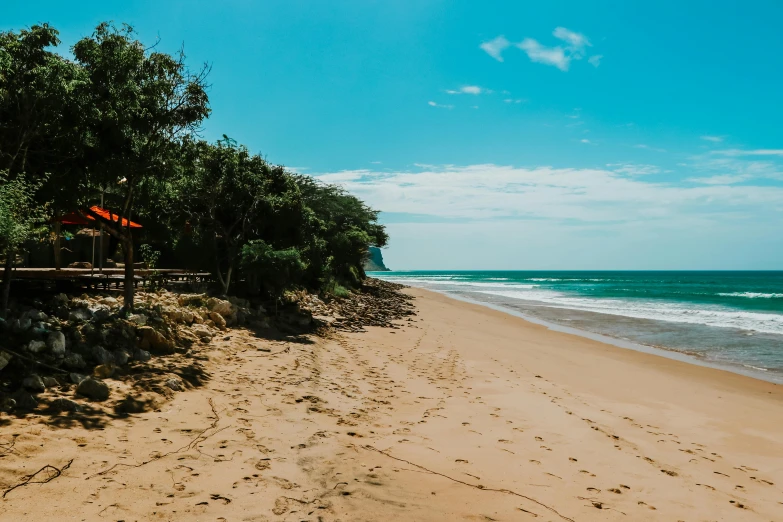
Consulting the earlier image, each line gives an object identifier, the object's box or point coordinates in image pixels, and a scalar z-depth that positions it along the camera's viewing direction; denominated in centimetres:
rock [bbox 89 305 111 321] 934
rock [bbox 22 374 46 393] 585
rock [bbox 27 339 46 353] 687
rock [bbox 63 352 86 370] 684
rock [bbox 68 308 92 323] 889
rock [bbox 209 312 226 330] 1173
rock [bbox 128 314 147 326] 966
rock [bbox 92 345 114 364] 742
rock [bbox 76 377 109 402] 603
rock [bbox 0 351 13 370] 617
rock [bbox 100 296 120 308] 1129
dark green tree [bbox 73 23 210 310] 940
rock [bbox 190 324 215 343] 1005
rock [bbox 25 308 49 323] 829
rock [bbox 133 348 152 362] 800
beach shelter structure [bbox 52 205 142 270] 1150
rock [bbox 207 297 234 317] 1231
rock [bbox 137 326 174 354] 869
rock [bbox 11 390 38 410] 542
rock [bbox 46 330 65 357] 701
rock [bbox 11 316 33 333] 745
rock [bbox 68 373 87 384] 634
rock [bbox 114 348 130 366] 753
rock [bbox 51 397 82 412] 551
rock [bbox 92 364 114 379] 684
